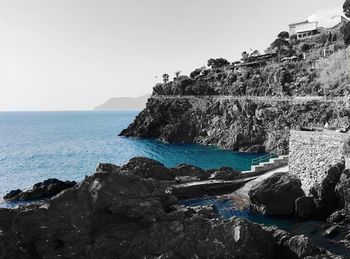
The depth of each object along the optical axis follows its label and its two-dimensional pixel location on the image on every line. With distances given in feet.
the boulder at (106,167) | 143.02
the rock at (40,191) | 140.88
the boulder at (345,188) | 94.94
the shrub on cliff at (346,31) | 213.66
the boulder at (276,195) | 109.91
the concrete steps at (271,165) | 146.51
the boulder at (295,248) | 69.62
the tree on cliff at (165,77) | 463.01
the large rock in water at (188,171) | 154.71
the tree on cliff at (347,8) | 206.59
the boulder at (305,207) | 104.68
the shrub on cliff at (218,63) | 447.83
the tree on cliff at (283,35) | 456.04
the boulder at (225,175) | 143.74
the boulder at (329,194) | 103.24
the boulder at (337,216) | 97.81
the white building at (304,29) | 406.74
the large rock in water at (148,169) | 144.25
